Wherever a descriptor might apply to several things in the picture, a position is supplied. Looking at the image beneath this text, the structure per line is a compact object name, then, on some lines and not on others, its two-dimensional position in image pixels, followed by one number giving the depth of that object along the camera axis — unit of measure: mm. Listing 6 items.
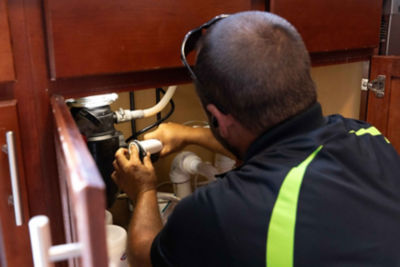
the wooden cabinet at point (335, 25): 1105
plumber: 694
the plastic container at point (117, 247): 1152
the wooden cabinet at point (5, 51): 705
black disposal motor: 977
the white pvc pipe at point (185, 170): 1403
